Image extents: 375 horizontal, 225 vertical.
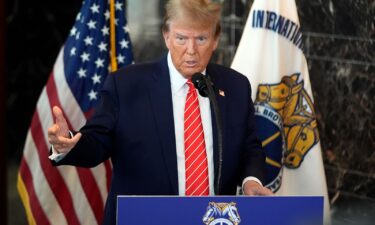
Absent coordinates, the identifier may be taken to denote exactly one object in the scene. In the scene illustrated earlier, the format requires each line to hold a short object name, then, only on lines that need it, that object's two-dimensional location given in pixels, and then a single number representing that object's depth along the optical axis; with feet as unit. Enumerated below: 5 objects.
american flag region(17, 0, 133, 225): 29.43
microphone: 19.75
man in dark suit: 21.17
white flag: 27.17
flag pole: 29.40
